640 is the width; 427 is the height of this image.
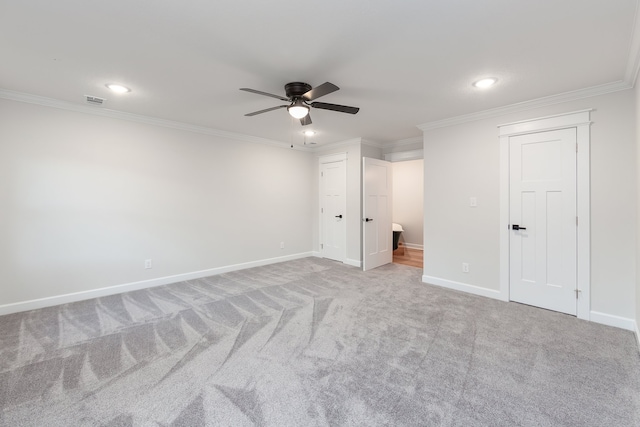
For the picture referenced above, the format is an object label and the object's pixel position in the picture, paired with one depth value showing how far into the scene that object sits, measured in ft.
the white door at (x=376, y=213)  15.69
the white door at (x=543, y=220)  9.67
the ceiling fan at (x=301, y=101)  8.41
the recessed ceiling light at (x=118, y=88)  9.10
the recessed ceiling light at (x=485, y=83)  8.54
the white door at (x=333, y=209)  17.81
